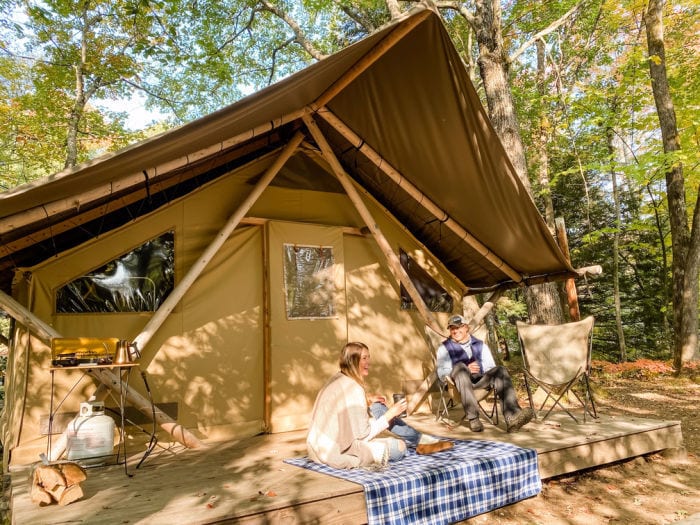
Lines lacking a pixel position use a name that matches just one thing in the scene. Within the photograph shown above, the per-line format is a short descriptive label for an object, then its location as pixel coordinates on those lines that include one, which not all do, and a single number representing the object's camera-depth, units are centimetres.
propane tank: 307
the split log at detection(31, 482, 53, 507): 235
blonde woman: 268
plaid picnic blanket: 241
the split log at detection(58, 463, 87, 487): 240
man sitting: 364
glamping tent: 321
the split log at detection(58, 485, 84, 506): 235
